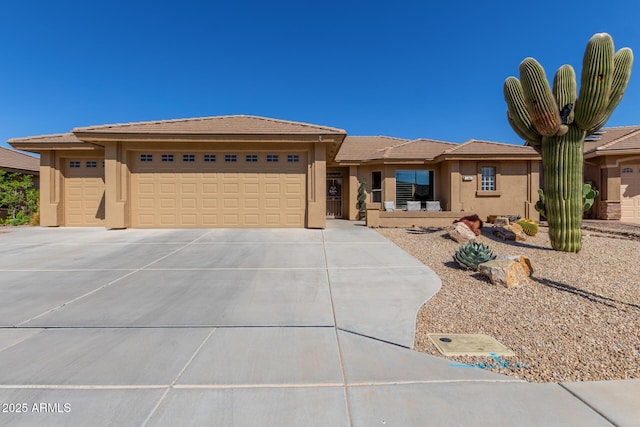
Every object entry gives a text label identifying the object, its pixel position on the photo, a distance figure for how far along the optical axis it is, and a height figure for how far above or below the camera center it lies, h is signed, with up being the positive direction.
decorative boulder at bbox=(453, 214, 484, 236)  9.74 -0.29
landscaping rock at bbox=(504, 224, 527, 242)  9.09 -0.51
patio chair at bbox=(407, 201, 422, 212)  15.46 +0.39
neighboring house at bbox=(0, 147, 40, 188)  17.00 +2.94
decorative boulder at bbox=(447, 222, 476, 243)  8.94 -0.56
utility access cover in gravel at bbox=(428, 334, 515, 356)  3.11 -1.38
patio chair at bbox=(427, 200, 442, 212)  15.30 +0.38
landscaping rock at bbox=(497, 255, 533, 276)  5.68 -0.89
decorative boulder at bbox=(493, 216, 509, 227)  10.20 -0.27
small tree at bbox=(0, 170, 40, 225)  14.73 +0.72
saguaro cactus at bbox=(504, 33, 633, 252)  6.88 +2.25
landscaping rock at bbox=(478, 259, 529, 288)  5.09 -0.99
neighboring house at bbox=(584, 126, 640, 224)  14.61 +1.62
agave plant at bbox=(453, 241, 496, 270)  5.95 -0.82
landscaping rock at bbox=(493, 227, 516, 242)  9.21 -0.60
